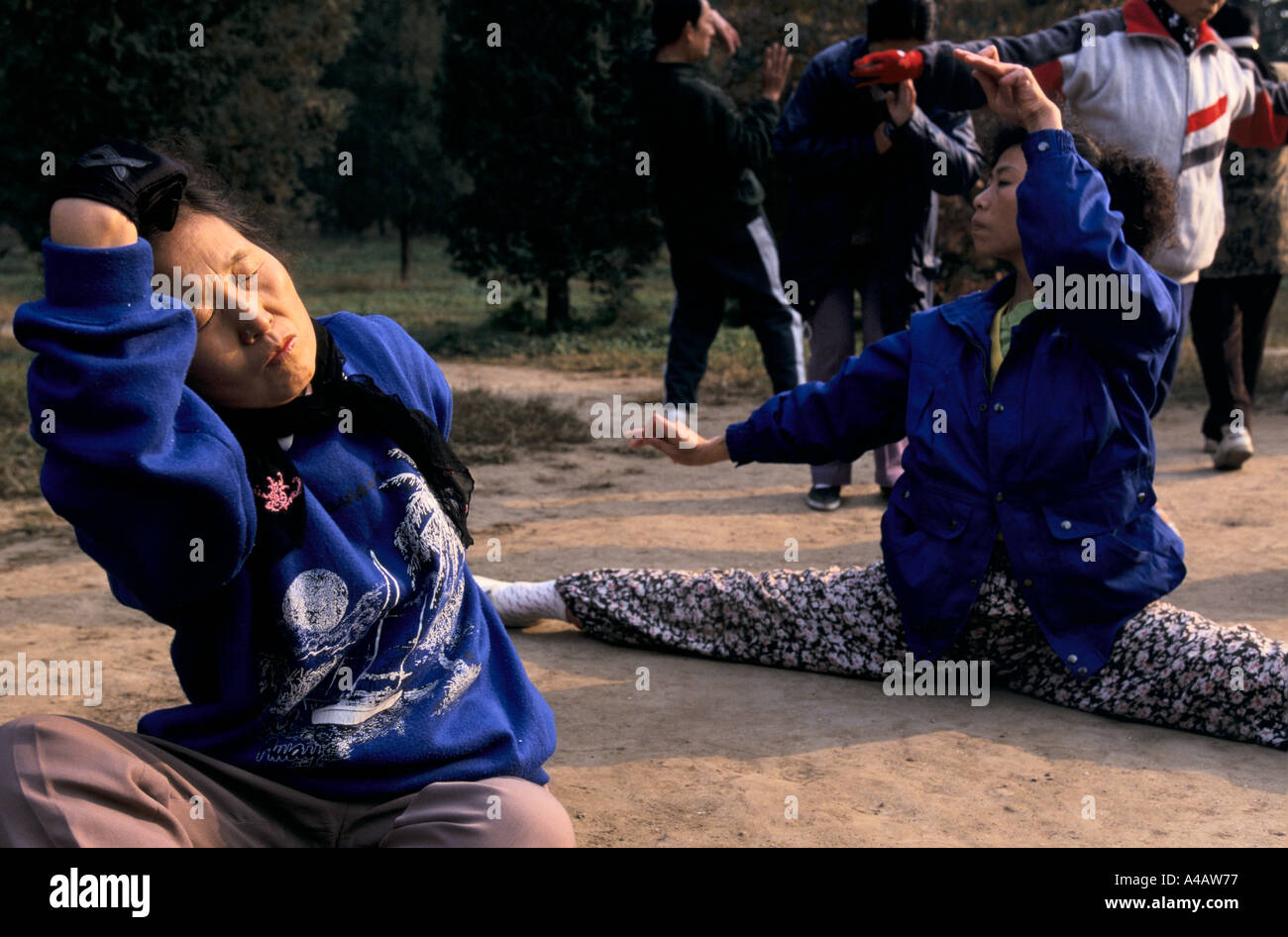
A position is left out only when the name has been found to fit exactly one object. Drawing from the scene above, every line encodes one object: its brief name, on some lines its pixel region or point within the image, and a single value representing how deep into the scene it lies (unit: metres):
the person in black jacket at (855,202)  5.30
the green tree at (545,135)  12.52
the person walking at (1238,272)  6.45
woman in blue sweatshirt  1.79
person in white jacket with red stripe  4.72
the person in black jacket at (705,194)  5.88
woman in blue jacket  3.10
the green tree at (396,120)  19.45
